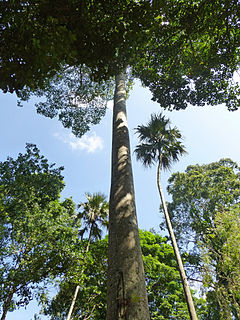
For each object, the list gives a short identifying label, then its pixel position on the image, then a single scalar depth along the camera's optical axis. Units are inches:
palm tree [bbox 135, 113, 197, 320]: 509.7
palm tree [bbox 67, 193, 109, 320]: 541.3
